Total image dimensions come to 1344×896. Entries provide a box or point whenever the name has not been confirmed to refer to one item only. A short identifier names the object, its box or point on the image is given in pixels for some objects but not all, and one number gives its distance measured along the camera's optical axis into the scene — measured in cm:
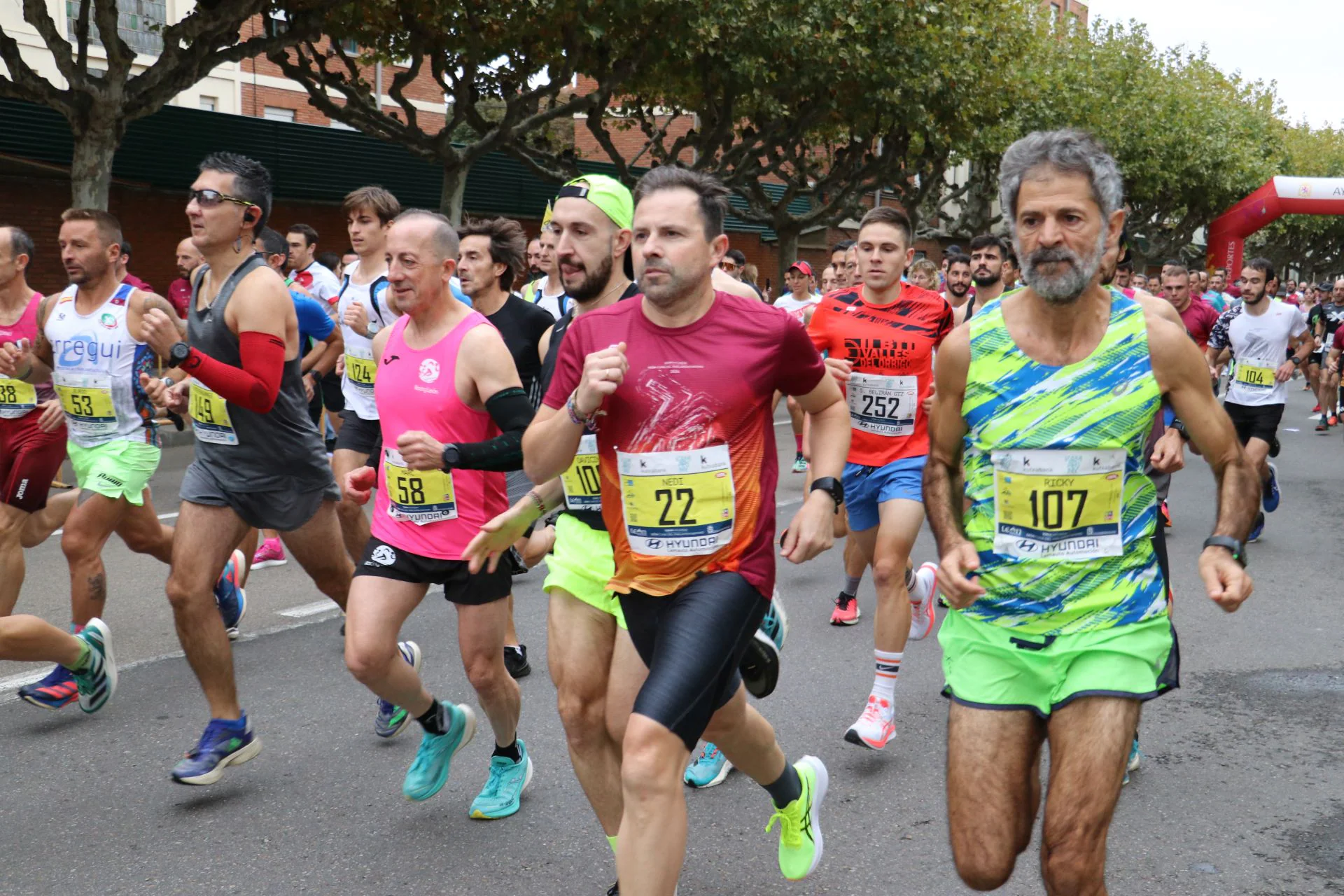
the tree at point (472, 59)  1673
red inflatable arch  3500
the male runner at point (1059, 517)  287
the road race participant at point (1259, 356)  1030
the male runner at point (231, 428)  448
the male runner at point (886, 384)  540
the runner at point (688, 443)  325
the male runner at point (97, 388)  554
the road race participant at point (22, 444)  561
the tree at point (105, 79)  1327
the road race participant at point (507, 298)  549
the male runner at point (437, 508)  417
